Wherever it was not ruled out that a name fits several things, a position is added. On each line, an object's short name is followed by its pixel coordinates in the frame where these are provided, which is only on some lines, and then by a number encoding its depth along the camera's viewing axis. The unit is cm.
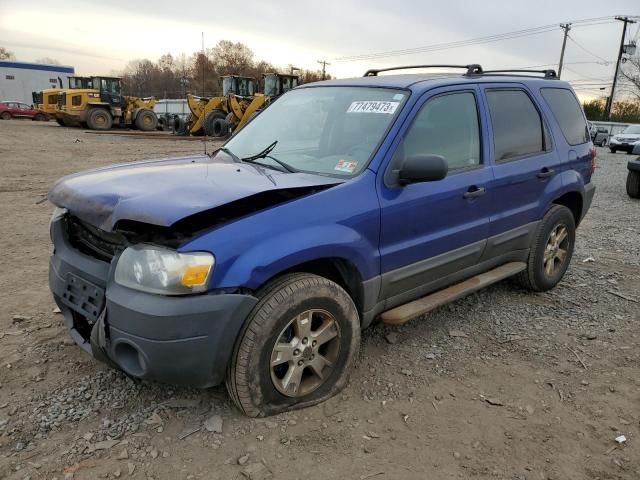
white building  5247
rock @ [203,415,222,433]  269
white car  2549
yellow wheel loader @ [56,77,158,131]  2769
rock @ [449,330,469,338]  388
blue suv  243
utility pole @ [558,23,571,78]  4596
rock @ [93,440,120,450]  254
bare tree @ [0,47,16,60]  8780
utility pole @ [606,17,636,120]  4532
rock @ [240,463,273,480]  239
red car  3694
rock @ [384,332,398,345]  374
